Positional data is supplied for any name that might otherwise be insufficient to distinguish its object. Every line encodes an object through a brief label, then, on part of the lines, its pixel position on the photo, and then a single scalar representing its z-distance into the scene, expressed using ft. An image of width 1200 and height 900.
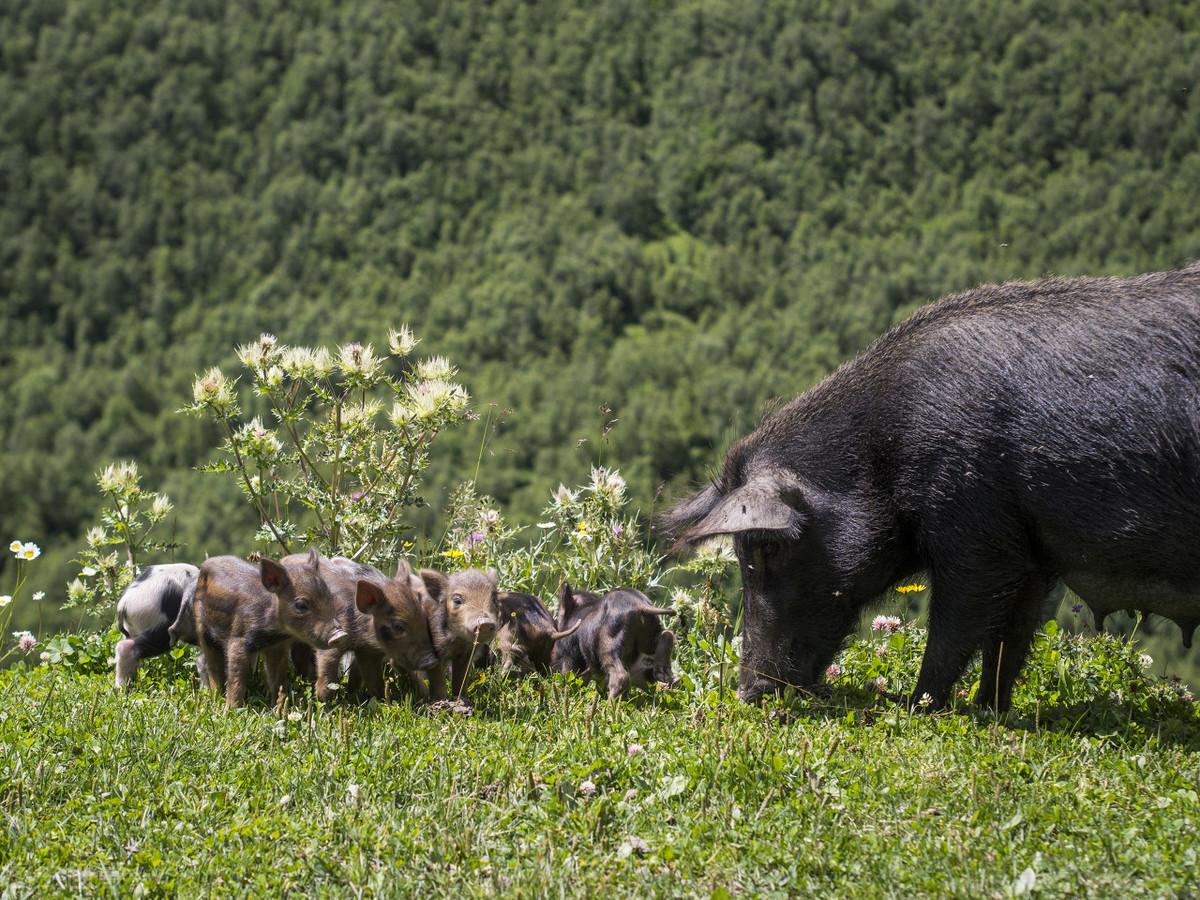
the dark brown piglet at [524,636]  24.08
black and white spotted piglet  22.77
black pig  20.30
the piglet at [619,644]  23.20
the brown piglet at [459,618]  21.43
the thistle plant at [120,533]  26.37
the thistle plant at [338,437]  25.54
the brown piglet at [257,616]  21.15
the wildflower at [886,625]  26.68
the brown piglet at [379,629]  21.21
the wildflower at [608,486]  27.96
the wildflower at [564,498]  28.37
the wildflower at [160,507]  26.66
